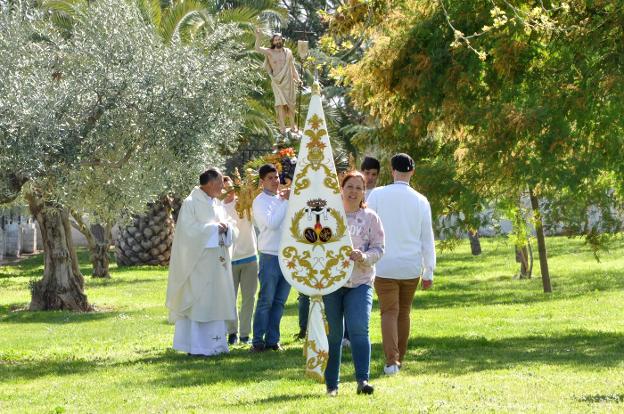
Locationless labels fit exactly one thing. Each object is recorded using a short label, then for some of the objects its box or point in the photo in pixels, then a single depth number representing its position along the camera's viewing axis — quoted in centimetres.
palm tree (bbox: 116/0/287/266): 2939
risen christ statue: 1922
